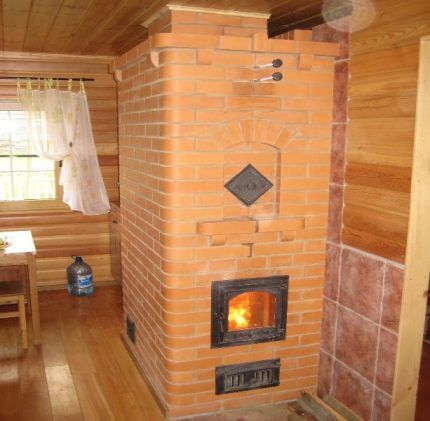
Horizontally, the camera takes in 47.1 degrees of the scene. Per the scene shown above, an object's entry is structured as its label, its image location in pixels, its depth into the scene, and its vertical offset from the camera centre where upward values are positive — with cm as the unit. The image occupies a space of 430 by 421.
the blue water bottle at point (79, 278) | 498 -149
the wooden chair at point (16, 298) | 379 -129
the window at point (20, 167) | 491 -38
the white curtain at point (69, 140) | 475 -10
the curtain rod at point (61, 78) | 472 +50
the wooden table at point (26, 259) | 366 -96
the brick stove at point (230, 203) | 264 -41
